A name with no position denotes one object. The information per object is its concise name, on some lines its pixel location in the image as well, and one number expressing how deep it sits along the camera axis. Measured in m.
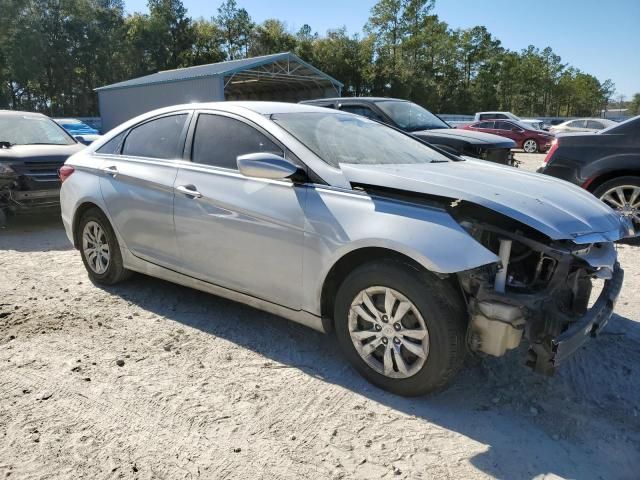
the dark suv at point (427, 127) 8.23
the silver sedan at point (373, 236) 2.62
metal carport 24.50
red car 22.56
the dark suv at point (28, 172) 6.97
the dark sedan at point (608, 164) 6.17
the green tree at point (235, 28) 59.72
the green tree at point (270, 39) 55.41
